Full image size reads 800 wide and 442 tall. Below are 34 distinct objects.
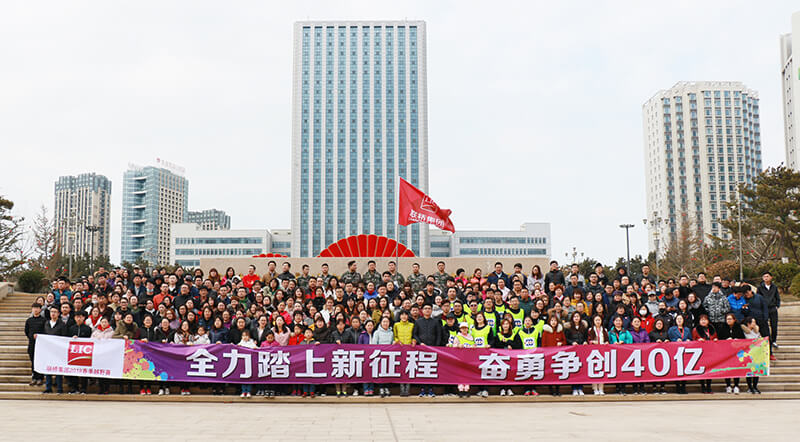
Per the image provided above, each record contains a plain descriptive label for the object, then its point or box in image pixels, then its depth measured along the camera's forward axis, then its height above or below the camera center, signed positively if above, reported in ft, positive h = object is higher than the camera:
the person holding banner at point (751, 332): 35.32 -4.02
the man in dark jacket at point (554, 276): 43.83 -0.48
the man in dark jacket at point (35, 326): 36.09 -3.28
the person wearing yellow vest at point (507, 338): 34.81 -4.11
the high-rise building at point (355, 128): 399.44 +101.56
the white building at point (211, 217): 611.22 +59.33
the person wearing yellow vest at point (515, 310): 36.83 -2.57
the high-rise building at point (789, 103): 259.80 +77.78
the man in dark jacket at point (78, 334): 34.88 -3.69
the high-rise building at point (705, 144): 417.28 +91.44
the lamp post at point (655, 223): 107.63 +9.14
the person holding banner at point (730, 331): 35.45 -3.99
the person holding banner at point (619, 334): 35.60 -4.00
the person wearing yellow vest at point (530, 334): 35.01 -3.89
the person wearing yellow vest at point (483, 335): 35.04 -3.92
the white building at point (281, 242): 400.49 +20.80
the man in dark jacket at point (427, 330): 34.94 -3.60
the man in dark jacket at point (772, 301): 40.37 -2.31
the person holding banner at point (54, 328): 34.73 -3.34
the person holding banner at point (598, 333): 35.60 -3.94
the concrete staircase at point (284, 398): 34.17 -6.80
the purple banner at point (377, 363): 33.96 -5.44
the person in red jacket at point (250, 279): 47.24 -0.57
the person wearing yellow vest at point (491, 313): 36.04 -2.69
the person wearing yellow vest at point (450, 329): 35.06 -3.61
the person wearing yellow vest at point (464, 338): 34.81 -4.08
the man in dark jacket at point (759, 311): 38.14 -2.84
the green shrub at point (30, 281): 71.07 -0.89
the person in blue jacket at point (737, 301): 38.65 -2.20
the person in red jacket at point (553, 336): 35.06 -4.03
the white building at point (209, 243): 372.38 +19.11
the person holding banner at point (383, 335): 34.73 -3.85
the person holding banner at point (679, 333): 35.47 -3.97
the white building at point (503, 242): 393.29 +19.27
